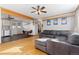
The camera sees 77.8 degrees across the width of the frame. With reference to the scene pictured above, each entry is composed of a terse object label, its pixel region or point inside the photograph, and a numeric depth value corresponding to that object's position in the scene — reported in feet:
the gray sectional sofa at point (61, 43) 3.84
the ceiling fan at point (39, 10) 5.59
